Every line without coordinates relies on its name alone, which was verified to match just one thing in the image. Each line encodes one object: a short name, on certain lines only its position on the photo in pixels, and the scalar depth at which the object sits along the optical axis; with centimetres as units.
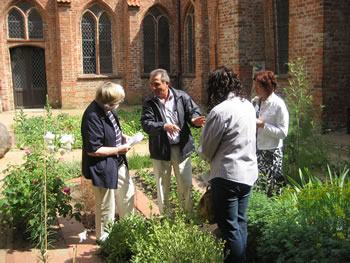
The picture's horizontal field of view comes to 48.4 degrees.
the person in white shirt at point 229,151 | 332
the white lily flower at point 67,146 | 415
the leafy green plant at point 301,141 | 617
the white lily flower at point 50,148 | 398
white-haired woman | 407
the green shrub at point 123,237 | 373
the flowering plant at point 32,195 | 443
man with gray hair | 460
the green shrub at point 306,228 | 313
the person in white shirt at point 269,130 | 455
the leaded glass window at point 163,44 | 1959
